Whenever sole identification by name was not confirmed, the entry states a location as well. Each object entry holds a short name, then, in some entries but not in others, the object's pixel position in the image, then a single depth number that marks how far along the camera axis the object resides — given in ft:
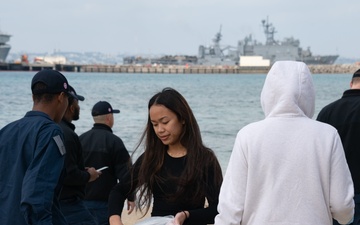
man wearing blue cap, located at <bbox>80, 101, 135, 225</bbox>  20.10
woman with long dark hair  12.28
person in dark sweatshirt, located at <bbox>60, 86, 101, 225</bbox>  16.71
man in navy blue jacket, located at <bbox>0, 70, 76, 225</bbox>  11.35
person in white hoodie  10.13
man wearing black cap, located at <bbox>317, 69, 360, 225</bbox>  17.60
